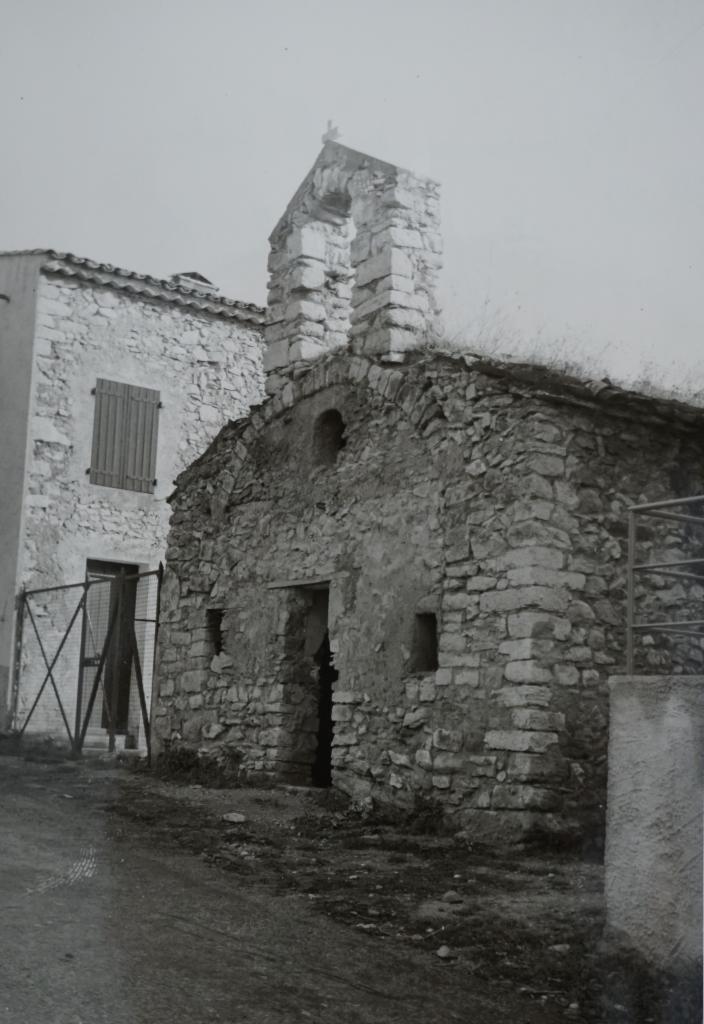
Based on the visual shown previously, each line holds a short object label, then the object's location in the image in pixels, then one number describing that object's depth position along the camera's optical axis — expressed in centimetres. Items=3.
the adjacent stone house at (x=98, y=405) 1177
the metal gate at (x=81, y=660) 1195
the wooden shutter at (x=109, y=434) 1288
